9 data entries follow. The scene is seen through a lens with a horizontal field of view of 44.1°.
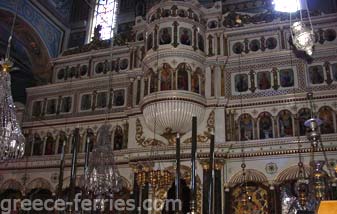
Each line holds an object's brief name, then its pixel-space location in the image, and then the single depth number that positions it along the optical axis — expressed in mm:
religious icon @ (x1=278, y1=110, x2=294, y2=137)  13008
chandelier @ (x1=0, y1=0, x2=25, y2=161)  8570
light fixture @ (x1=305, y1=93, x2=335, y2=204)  4919
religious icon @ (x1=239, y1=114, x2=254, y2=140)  13379
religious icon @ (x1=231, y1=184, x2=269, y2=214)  12477
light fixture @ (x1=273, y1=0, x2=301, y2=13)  15727
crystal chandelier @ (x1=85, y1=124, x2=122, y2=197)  8680
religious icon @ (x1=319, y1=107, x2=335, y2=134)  12625
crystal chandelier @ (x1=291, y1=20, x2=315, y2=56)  7270
